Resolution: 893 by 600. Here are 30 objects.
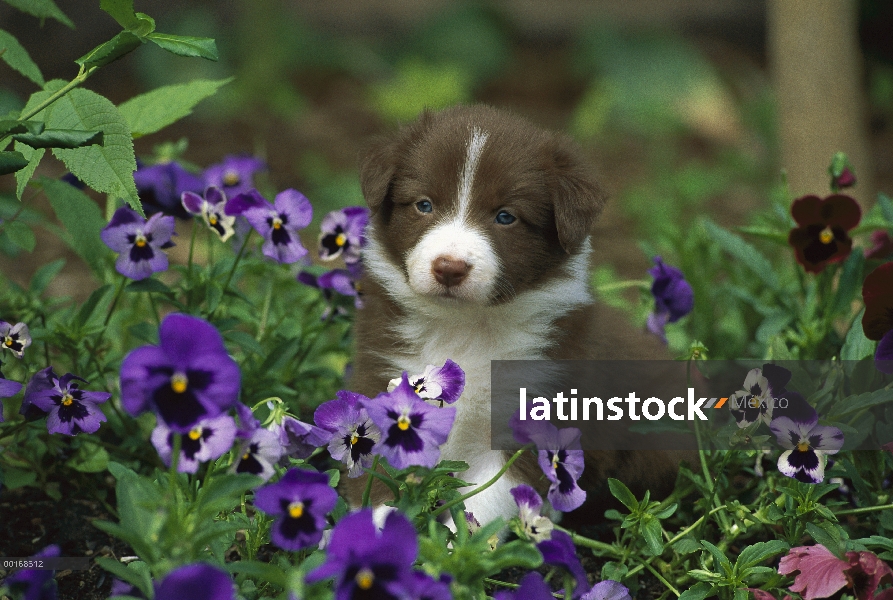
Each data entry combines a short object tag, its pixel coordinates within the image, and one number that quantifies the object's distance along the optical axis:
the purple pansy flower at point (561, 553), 2.07
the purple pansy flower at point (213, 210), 3.15
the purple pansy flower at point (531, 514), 2.14
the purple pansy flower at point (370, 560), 1.69
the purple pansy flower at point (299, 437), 2.35
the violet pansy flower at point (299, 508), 2.01
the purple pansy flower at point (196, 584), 1.64
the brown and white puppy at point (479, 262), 2.95
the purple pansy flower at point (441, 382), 2.38
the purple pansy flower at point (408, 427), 2.13
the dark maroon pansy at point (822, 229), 3.41
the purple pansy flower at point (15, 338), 2.73
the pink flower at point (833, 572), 2.46
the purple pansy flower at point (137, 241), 2.96
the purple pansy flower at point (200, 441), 2.01
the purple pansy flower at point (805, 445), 2.54
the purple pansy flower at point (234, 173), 3.77
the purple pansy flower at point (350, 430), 2.37
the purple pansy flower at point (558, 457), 2.31
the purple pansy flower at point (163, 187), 3.51
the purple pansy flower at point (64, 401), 2.63
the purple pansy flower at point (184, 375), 1.84
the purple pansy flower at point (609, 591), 2.37
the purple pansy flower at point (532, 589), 2.05
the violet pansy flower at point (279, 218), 3.03
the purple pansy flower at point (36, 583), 1.79
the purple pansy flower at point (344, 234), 3.42
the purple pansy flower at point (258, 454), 2.11
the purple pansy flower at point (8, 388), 2.45
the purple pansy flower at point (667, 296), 3.66
